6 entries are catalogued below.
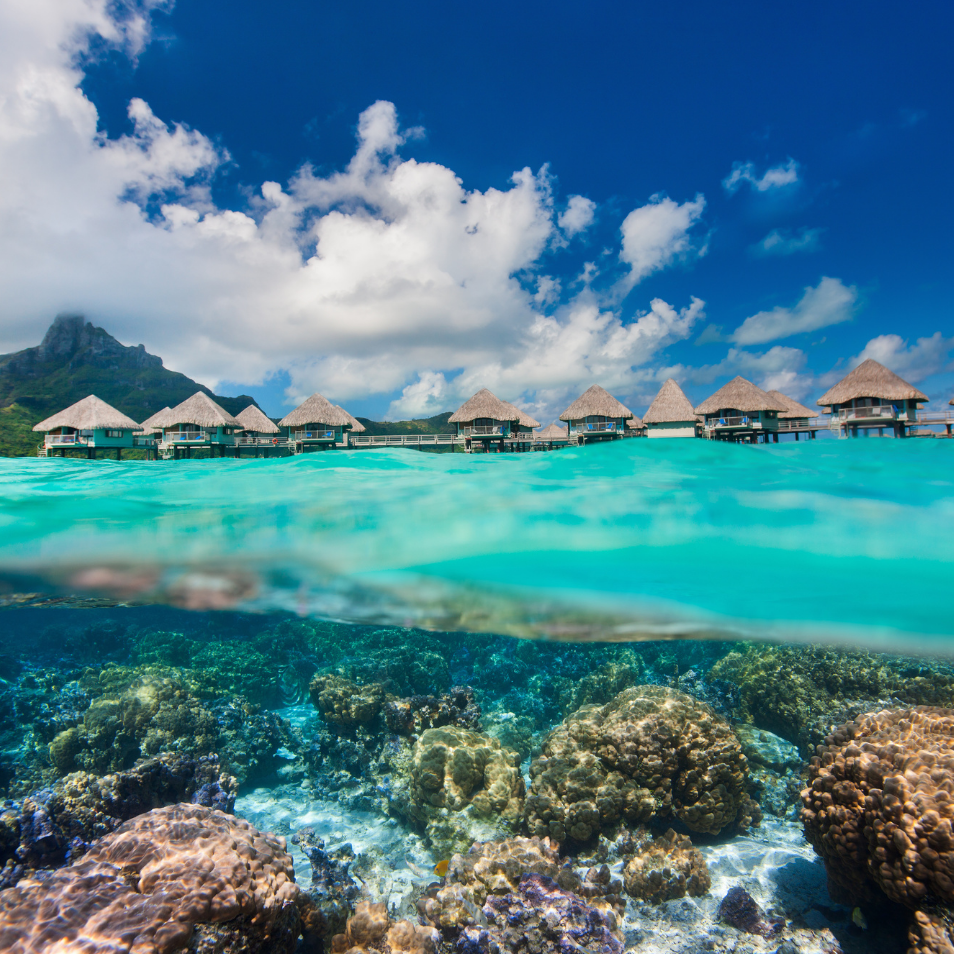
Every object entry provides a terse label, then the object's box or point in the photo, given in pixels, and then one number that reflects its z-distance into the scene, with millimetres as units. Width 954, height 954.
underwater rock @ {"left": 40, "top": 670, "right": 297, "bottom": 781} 10117
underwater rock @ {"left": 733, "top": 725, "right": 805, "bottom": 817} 8555
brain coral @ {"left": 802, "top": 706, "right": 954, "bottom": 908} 4473
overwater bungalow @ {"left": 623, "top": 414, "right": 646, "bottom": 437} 33262
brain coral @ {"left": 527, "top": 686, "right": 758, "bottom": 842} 7441
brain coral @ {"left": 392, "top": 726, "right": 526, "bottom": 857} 7875
